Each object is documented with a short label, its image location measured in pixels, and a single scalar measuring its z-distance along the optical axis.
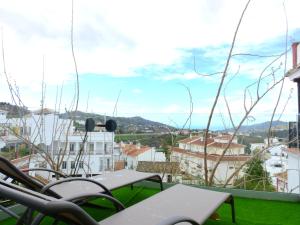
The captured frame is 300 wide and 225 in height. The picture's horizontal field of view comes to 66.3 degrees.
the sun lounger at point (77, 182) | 1.74
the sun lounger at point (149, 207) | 0.76
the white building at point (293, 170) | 3.08
